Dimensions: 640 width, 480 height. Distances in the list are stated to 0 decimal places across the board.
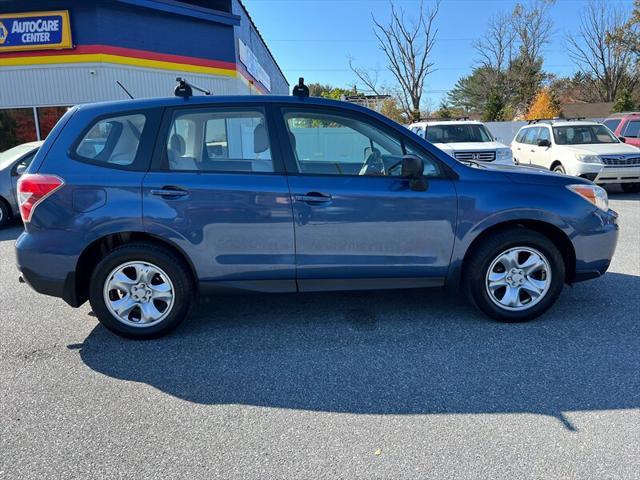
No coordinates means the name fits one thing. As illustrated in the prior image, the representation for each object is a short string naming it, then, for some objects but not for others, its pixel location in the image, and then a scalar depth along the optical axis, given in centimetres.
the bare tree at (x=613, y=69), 4203
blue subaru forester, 369
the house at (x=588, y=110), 4144
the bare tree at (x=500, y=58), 4497
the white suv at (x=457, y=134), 1190
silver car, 852
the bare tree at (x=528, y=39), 4338
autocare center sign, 1403
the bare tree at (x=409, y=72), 3769
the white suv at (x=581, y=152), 1077
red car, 1391
